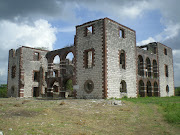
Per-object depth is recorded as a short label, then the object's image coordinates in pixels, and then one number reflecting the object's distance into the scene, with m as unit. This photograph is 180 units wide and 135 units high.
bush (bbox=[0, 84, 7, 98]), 33.97
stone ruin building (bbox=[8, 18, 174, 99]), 18.11
